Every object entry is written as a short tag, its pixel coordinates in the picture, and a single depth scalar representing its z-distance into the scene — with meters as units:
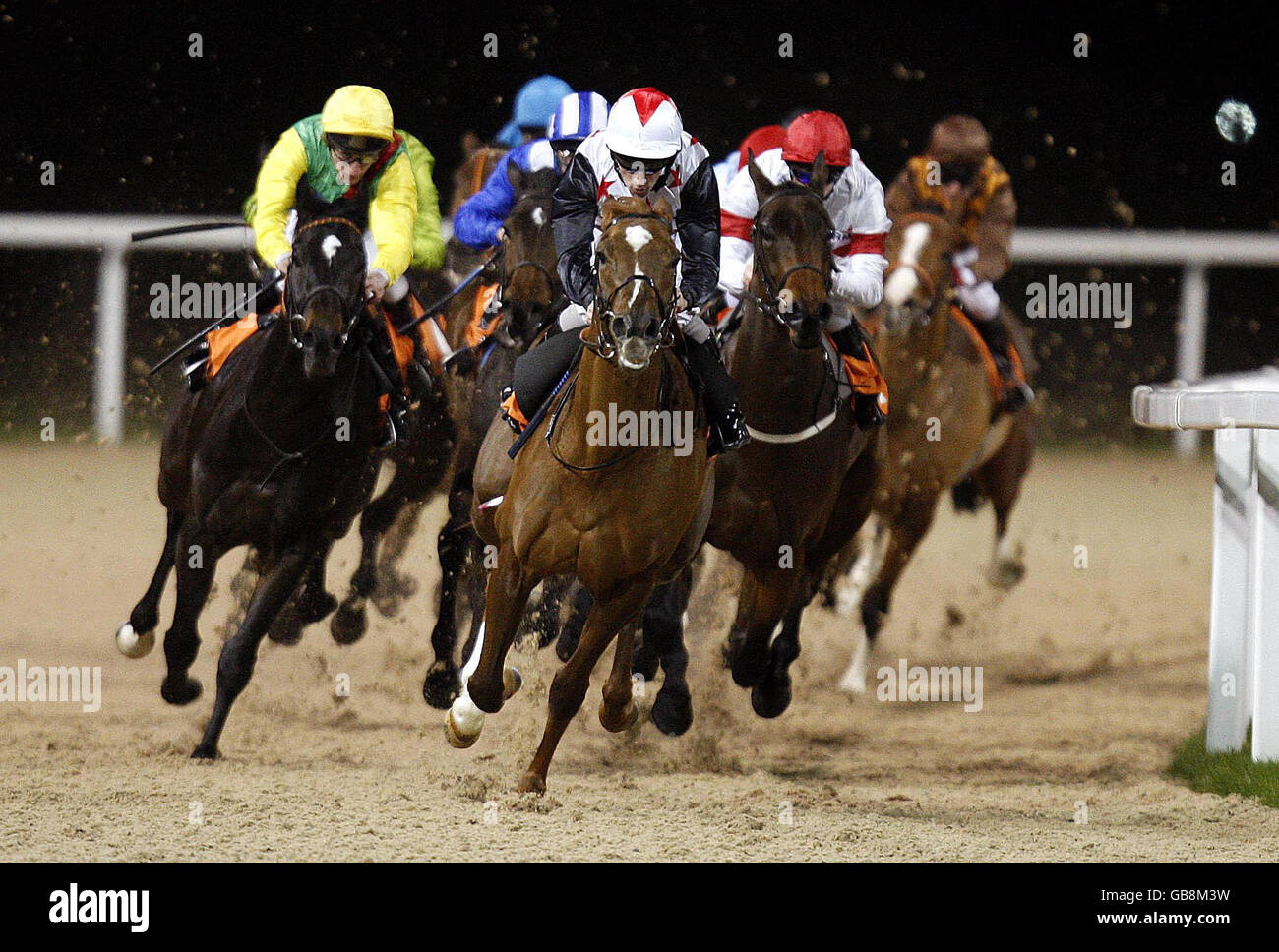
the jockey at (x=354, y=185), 9.96
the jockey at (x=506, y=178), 10.30
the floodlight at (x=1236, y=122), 23.24
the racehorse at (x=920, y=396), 12.87
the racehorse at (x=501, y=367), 9.83
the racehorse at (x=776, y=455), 9.16
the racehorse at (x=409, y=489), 11.74
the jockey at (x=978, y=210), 14.14
